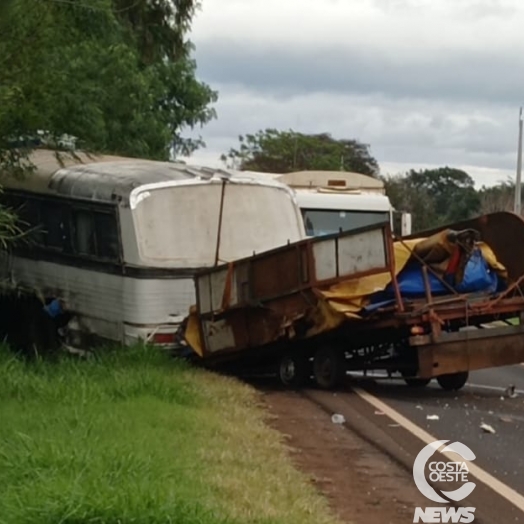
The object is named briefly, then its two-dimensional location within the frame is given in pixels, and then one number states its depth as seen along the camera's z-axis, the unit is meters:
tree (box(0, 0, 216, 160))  15.03
